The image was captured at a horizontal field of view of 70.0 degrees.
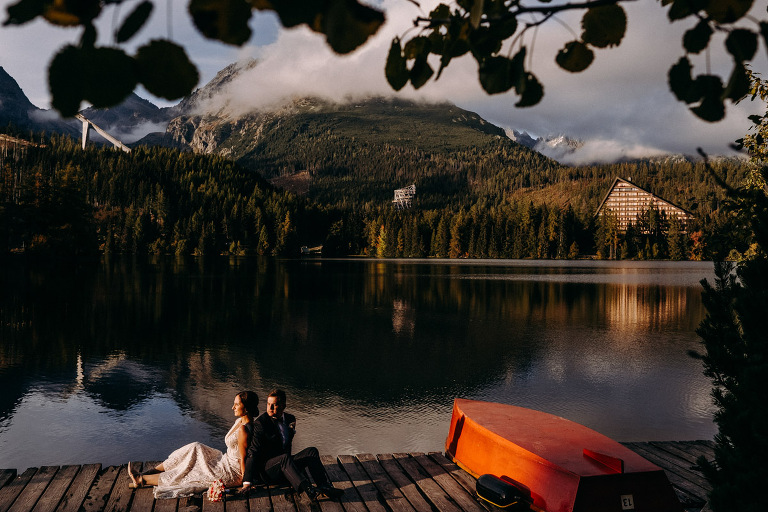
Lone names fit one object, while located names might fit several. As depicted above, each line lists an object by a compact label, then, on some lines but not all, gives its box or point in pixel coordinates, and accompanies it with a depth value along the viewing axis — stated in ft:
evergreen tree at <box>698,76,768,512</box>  12.51
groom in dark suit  25.80
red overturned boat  23.13
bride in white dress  26.03
